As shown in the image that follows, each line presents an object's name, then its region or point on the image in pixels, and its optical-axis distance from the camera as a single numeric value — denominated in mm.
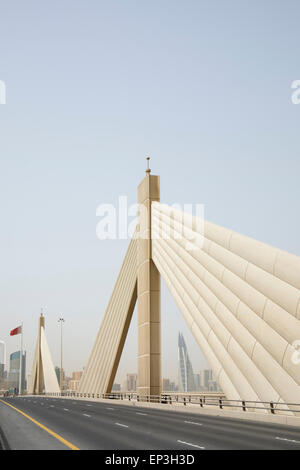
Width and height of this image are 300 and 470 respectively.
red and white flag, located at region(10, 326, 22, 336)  107838
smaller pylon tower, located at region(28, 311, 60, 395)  105444
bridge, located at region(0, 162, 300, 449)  18734
